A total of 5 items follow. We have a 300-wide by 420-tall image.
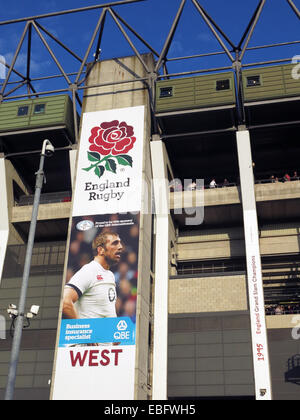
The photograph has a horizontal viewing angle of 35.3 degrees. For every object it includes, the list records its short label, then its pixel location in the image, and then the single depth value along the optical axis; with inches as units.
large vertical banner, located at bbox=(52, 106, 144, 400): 1248.2
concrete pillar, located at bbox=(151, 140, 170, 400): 1362.0
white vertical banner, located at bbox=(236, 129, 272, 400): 1273.4
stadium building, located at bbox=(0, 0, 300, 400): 1375.5
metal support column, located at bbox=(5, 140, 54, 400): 664.7
